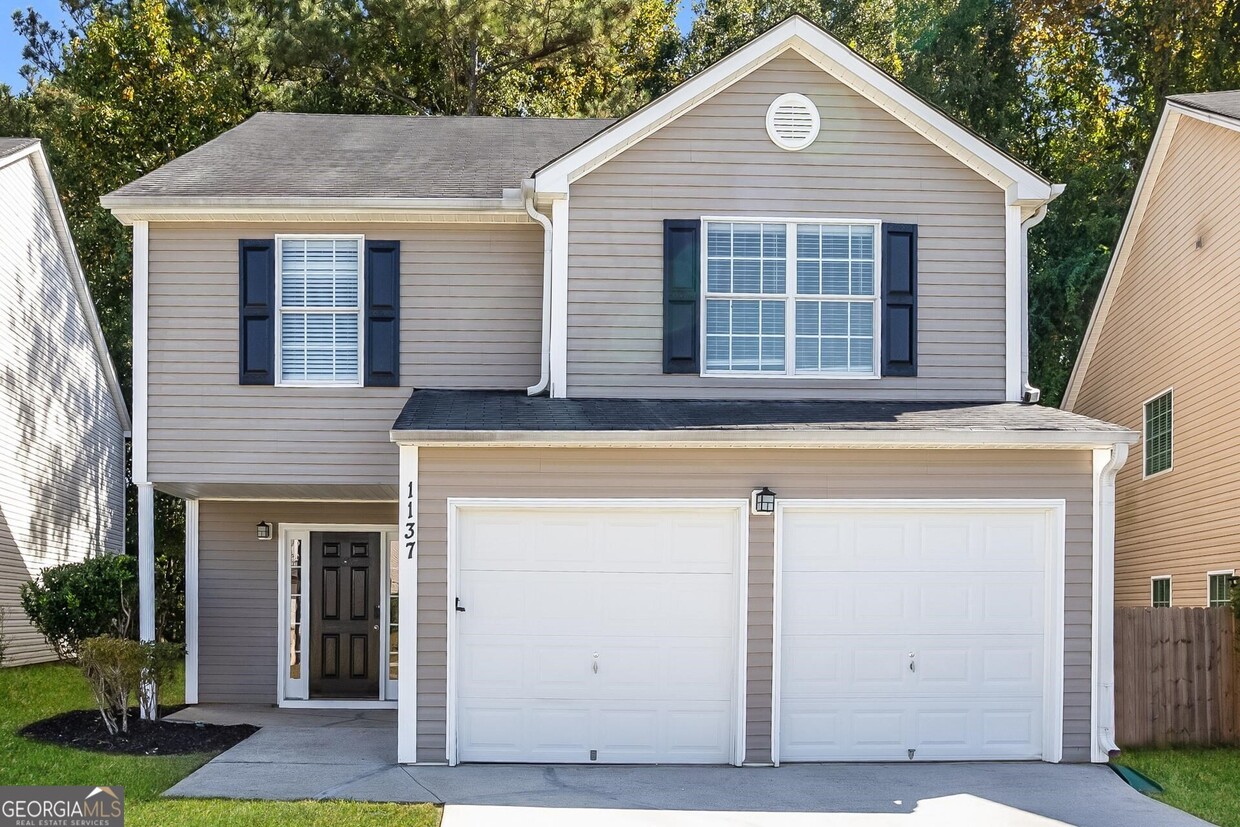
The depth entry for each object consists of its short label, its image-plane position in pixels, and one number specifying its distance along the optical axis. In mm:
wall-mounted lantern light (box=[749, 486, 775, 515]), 10727
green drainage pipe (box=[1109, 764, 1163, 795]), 9976
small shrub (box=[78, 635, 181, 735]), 11438
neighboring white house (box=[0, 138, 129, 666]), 16891
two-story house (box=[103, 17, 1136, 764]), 10750
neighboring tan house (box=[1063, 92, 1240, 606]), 14562
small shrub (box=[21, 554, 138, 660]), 12500
